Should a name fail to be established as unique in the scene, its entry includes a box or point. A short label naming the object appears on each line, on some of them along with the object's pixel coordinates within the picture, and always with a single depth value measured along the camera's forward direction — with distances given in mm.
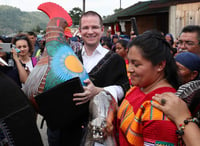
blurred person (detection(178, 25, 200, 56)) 2654
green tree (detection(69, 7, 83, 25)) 37144
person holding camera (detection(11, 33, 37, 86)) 3529
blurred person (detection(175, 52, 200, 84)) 1848
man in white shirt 2002
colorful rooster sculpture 1581
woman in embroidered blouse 1224
